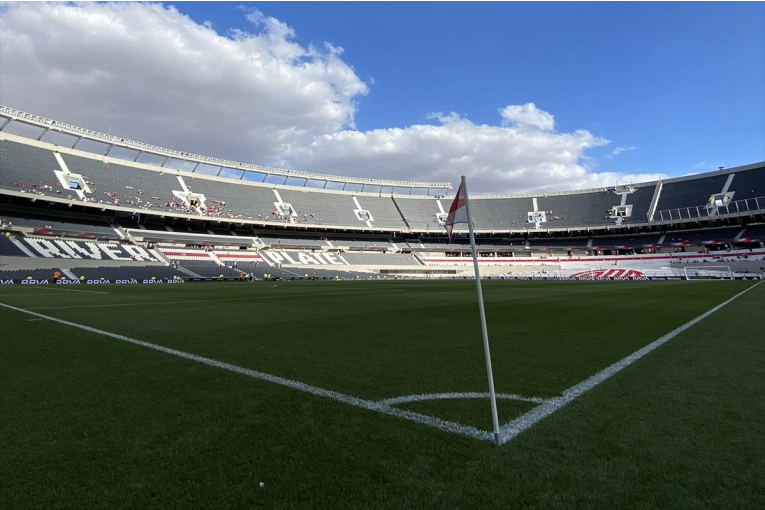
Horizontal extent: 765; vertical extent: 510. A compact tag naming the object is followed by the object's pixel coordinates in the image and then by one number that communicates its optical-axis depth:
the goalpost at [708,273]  46.78
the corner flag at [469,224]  2.74
